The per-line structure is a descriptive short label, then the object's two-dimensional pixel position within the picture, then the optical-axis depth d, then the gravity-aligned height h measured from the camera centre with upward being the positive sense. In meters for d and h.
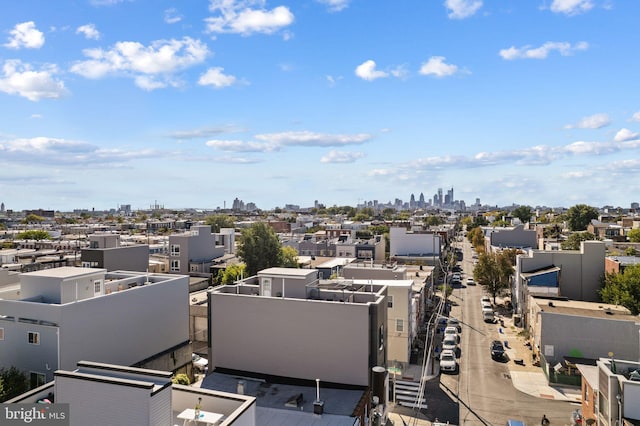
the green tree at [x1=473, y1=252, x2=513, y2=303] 53.41 -6.76
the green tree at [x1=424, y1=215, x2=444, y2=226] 160.25 -1.55
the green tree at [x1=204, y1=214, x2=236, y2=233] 132.29 -1.25
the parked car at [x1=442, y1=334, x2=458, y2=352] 36.12 -10.70
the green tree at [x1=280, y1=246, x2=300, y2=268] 53.80 -5.21
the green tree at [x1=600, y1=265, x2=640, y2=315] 37.22 -6.42
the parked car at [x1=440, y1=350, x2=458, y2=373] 32.56 -10.94
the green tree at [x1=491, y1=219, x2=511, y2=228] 125.91 -2.18
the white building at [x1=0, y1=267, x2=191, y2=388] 21.16 -5.53
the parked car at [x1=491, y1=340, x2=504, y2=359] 35.41 -10.95
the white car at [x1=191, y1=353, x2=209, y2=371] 30.42 -10.08
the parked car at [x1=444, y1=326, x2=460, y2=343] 38.96 -10.50
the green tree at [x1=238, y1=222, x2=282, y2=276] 53.88 -4.08
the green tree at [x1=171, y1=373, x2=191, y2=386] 23.02 -8.50
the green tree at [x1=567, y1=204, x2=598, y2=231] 118.38 -0.02
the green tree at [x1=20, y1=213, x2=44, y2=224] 168.75 +0.04
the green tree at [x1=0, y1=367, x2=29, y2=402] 18.91 -7.39
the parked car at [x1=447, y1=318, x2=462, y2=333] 43.38 -10.87
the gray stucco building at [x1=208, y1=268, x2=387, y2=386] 20.11 -5.40
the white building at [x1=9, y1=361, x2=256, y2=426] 11.97 -5.21
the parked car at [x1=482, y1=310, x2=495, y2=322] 47.12 -10.78
